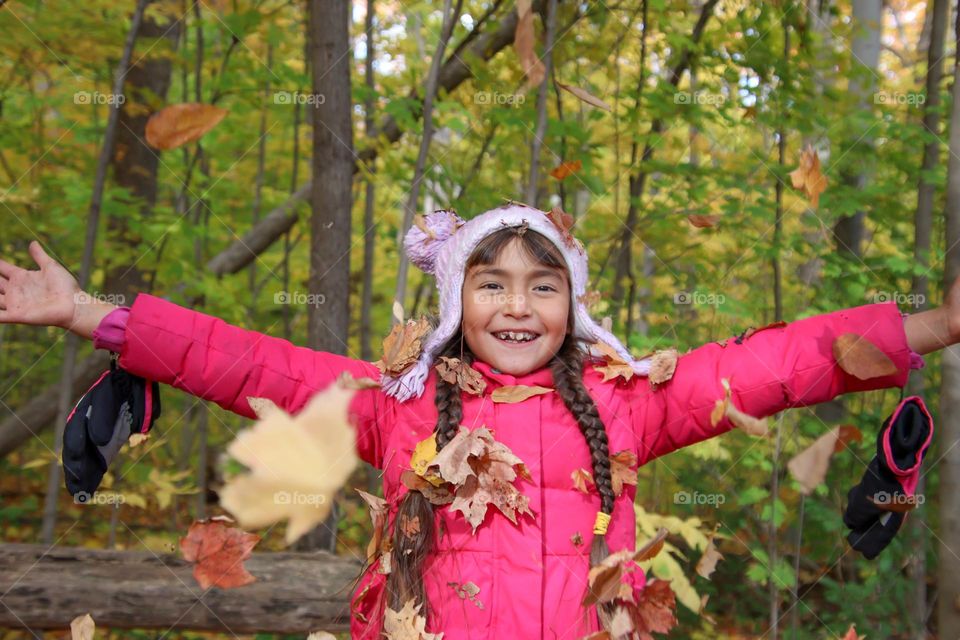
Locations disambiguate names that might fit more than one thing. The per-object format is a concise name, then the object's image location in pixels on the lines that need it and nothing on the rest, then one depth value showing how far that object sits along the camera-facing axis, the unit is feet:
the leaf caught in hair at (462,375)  7.68
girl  7.09
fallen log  11.51
